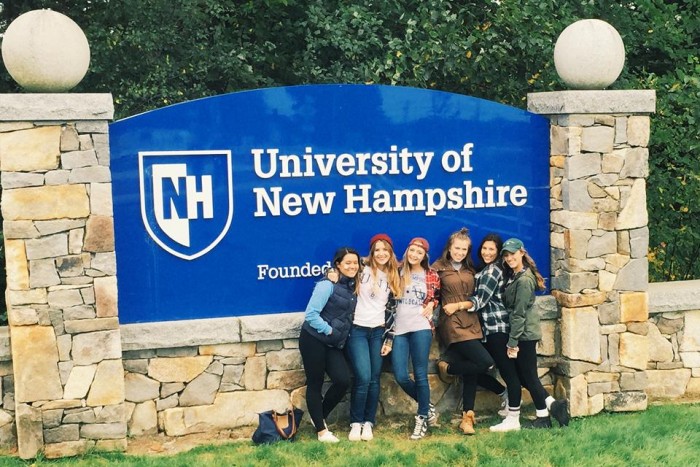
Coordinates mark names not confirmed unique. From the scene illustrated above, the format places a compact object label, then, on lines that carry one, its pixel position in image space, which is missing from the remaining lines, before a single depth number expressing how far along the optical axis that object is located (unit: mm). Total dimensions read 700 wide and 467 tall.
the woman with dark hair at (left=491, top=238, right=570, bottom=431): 6527
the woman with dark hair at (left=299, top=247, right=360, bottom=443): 6262
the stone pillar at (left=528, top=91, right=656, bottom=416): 6789
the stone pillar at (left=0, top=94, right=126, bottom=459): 5809
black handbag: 6238
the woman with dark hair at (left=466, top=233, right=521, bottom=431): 6602
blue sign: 6250
